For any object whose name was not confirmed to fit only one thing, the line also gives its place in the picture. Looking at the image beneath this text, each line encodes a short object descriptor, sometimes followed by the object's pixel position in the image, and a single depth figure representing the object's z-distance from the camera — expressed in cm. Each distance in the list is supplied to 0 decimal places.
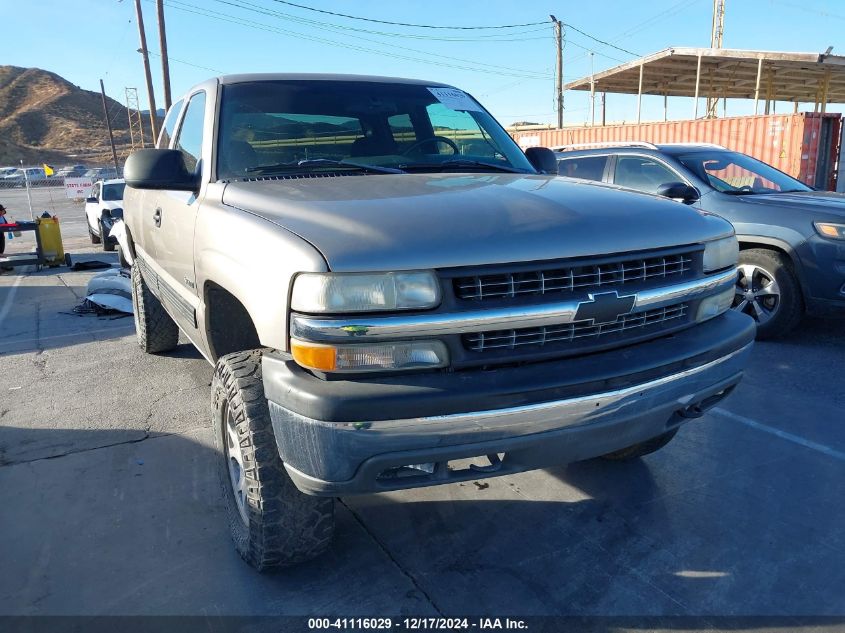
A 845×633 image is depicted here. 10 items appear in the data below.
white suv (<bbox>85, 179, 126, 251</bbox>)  1366
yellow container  1141
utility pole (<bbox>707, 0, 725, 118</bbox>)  3123
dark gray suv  521
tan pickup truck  192
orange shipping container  1358
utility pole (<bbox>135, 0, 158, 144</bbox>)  2533
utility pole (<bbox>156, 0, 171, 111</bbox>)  2288
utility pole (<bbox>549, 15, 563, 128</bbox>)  2921
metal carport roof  1812
